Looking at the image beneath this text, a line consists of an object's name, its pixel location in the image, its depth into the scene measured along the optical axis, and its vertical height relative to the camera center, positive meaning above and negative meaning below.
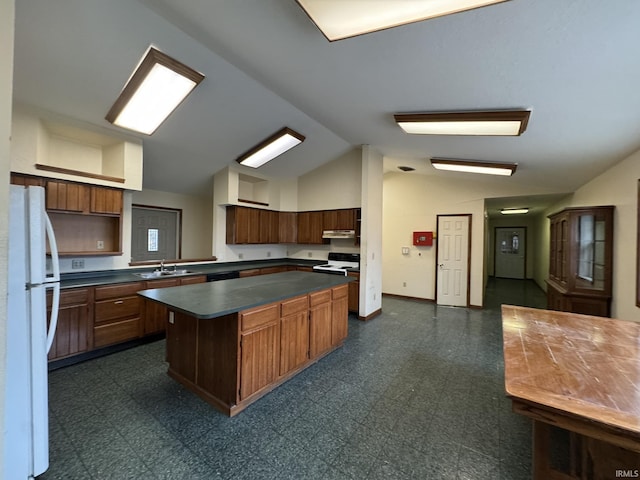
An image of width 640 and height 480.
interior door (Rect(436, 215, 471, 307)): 5.66 -0.48
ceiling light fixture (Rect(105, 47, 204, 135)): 2.54 +1.55
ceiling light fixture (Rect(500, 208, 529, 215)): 7.18 +0.81
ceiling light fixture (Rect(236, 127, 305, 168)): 4.24 +1.53
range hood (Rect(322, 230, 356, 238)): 5.23 +0.06
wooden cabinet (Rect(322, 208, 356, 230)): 5.32 +0.37
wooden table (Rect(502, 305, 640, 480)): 1.13 -0.75
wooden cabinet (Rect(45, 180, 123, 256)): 3.01 +0.22
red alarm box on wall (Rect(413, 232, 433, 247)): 6.02 -0.02
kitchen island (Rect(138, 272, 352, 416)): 2.17 -0.95
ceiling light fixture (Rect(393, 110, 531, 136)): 2.35 +1.16
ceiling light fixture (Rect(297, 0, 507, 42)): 1.42 +1.33
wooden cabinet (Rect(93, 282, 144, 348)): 3.04 -0.97
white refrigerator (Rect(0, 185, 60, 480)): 1.40 -0.60
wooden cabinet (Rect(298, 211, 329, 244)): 5.81 +0.21
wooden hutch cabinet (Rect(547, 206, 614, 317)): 3.46 -0.30
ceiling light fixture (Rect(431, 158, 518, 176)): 3.80 +1.12
